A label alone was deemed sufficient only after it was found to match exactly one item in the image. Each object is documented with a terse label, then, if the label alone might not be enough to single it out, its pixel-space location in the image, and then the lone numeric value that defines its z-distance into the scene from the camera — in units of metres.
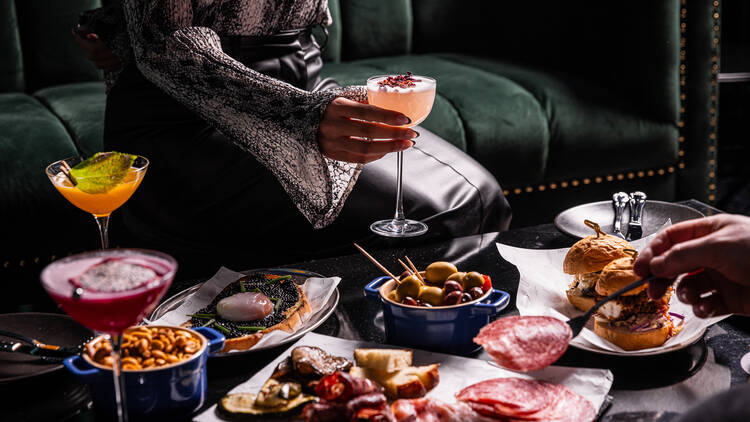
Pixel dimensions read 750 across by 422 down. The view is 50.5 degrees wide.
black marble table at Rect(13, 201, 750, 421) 1.01
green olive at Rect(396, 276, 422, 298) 1.13
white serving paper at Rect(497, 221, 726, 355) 1.11
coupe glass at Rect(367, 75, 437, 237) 1.48
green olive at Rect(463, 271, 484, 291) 1.14
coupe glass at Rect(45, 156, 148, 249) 1.30
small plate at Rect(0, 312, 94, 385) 1.10
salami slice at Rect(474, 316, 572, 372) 1.01
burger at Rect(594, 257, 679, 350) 1.09
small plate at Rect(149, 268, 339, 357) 1.15
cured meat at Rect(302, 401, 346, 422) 0.90
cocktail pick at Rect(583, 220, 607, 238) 1.27
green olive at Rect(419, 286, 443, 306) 1.12
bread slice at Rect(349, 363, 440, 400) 0.97
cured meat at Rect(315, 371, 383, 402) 0.93
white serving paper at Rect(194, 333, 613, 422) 0.99
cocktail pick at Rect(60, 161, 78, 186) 1.30
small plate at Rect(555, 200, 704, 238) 1.62
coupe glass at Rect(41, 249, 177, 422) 0.77
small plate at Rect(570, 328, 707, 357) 1.08
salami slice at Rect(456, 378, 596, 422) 0.92
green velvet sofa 2.76
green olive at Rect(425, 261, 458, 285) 1.16
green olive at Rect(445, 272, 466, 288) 1.14
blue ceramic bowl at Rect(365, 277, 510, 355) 1.10
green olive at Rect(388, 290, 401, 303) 1.13
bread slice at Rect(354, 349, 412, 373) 1.00
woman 1.54
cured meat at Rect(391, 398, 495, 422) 0.92
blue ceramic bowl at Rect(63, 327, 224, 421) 0.95
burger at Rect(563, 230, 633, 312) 1.21
